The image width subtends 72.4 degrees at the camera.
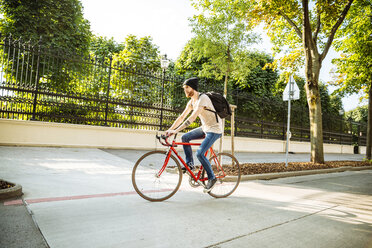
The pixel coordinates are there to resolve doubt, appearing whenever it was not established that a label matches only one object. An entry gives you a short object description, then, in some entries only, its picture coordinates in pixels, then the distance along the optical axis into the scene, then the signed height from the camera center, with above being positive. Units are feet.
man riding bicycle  13.97 +0.31
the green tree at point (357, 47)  46.70 +18.80
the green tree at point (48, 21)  62.80 +27.32
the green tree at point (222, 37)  44.34 +17.78
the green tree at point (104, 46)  132.77 +46.47
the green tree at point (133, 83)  35.17 +7.04
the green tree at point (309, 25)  34.50 +17.23
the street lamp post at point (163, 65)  38.65 +10.58
